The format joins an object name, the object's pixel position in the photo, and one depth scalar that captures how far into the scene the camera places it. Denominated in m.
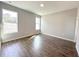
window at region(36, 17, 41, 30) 4.54
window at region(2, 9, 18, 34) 2.30
